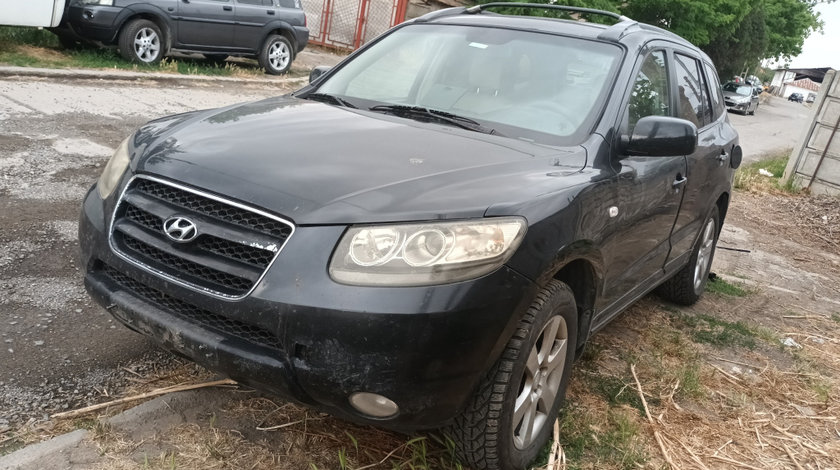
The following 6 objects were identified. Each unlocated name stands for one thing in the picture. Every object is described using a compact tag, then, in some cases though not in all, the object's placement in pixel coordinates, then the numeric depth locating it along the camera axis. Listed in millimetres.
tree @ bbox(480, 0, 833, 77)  27734
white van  10172
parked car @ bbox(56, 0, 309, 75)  11195
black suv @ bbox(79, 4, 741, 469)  2375
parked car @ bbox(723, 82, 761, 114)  34125
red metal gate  20609
